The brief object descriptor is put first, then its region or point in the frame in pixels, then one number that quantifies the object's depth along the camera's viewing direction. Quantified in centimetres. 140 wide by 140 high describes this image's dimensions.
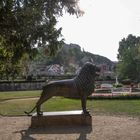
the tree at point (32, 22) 576
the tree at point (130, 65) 3632
